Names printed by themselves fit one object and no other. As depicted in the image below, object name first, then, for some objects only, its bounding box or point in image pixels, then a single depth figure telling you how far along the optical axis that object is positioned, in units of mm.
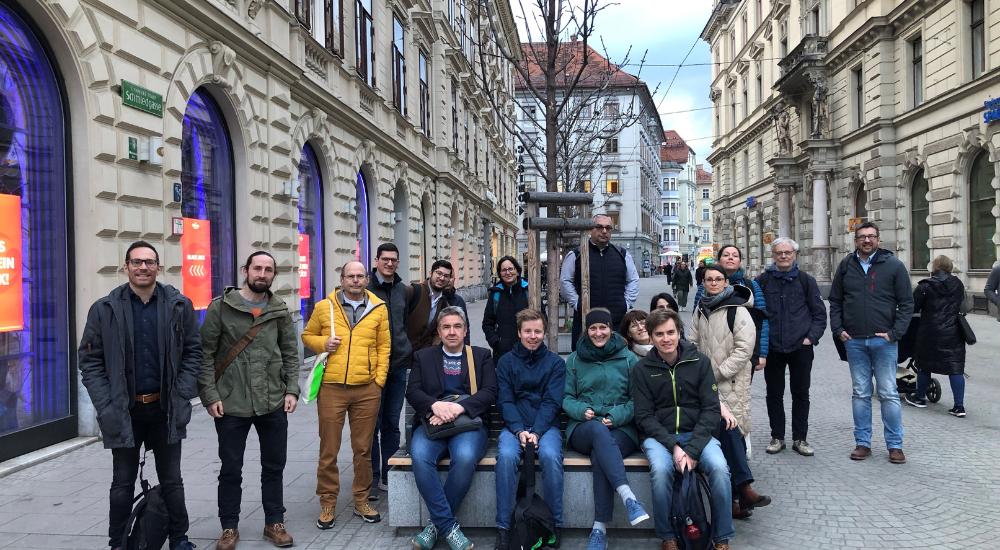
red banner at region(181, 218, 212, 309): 9062
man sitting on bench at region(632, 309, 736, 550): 4363
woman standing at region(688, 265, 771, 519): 5449
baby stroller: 8492
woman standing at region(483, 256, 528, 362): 6707
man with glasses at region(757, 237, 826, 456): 6352
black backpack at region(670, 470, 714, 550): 4113
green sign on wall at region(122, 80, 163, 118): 7426
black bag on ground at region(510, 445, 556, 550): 4195
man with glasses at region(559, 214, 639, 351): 6996
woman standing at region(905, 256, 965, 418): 7910
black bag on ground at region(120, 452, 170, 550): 3922
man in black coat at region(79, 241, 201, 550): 3902
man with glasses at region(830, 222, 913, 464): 6254
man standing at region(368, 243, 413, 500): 5406
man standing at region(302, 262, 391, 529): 4848
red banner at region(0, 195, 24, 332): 6289
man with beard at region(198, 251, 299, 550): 4414
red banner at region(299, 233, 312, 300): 12969
